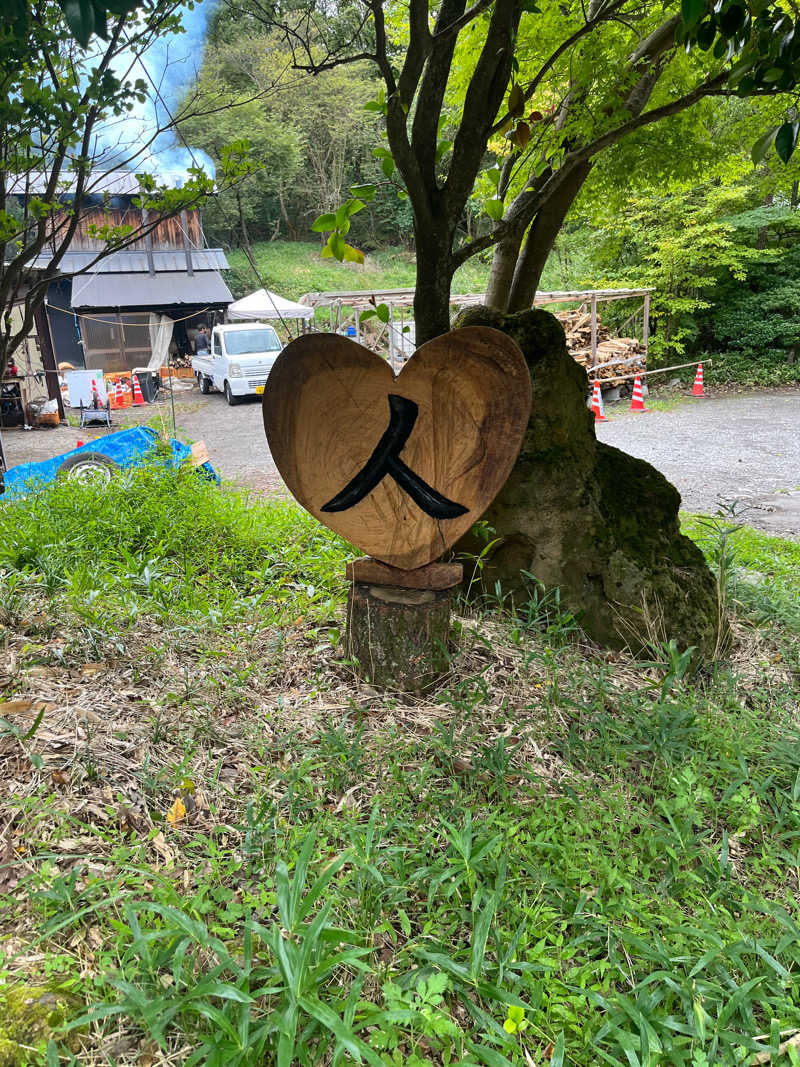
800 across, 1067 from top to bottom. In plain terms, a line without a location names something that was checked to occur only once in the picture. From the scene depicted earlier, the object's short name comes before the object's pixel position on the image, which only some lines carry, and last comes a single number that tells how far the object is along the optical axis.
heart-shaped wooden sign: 2.20
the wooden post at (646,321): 14.85
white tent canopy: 16.45
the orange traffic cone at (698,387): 14.94
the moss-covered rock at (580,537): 2.81
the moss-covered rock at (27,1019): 1.15
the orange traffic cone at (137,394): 15.09
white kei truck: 15.20
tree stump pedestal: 2.34
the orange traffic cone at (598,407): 12.70
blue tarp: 5.24
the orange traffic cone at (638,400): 13.76
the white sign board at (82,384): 12.62
